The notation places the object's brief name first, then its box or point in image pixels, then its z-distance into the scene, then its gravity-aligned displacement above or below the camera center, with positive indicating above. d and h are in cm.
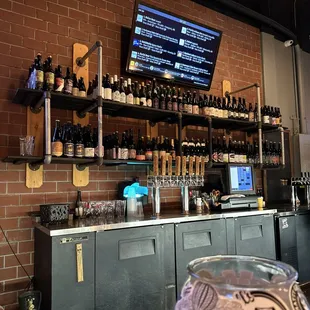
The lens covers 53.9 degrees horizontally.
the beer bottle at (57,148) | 245 +26
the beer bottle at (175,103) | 318 +77
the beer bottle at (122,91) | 285 +83
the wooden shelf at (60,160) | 237 +16
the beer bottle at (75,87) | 264 +82
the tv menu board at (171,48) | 318 +145
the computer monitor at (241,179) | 351 -4
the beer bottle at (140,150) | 292 +28
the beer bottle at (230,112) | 369 +78
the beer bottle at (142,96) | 297 +82
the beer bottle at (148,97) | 302 +82
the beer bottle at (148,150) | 298 +29
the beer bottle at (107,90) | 273 +80
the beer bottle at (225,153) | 360 +28
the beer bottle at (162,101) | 312 +78
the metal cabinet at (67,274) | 199 -63
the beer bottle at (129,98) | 289 +76
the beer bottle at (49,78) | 248 +83
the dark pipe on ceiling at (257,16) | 402 +223
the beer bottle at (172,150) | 305 +29
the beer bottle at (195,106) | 333 +77
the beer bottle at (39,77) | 242 +82
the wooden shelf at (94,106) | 249 +68
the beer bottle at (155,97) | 308 +83
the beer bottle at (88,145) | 261 +31
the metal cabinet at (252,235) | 290 -59
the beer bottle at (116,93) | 279 +79
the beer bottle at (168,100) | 315 +80
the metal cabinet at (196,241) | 253 -56
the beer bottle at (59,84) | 253 +79
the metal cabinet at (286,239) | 326 -70
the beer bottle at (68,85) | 257 +80
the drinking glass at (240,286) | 49 -20
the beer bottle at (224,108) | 361 +82
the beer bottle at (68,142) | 252 +32
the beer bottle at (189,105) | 328 +77
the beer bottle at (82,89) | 268 +80
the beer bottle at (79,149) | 255 +25
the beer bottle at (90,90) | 293 +87
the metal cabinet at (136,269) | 217 -68
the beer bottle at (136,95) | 295 +82
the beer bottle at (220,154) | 355 +26
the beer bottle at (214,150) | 350 +31
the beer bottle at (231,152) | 366 +30
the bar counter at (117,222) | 209 -34
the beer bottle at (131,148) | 288 +30
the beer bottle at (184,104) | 326 +78
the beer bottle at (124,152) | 279 +24
